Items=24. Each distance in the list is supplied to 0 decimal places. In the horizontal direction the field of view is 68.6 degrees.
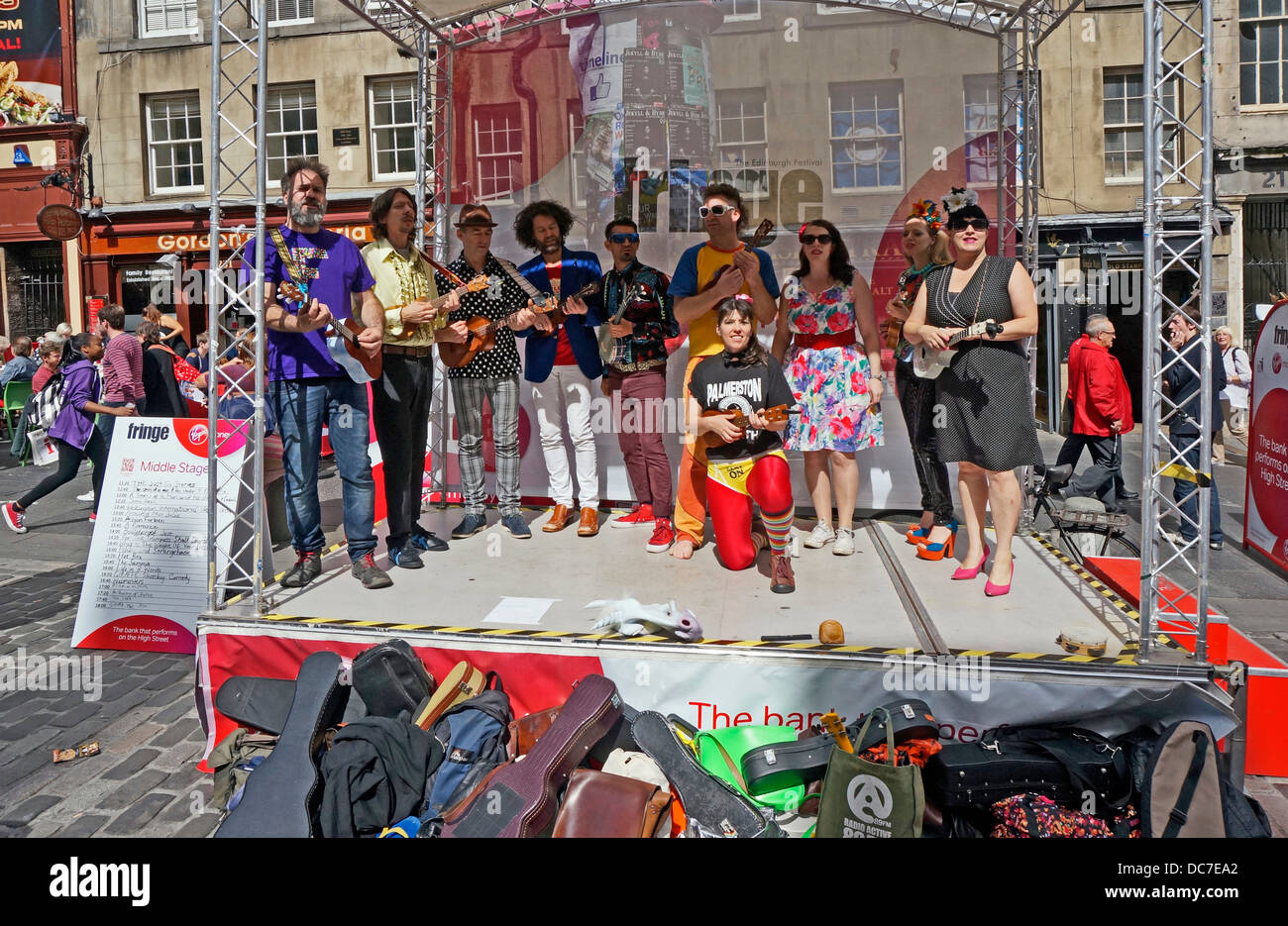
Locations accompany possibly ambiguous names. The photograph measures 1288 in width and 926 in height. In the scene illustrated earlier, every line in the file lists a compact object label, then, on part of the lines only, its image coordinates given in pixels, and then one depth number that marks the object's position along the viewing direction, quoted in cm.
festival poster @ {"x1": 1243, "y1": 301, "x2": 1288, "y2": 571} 637
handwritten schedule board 472
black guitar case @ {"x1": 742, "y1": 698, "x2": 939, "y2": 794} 318
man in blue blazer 546
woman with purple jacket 736
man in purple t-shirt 412
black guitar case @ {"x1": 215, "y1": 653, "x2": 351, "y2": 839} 282
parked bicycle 521
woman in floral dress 487
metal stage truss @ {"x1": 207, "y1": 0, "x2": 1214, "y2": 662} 334
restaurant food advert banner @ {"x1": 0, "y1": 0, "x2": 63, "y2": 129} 1644
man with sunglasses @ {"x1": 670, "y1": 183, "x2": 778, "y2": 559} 479
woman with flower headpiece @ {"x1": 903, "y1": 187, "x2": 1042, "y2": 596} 399
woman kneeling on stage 440
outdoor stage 336
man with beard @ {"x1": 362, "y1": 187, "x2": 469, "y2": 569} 473
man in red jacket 768
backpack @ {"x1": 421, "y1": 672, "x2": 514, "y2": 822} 321
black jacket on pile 297
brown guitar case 288
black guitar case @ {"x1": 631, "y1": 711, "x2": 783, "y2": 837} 297
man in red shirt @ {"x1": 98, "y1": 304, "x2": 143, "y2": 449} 731
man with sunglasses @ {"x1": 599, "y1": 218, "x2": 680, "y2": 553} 519
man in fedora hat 524
